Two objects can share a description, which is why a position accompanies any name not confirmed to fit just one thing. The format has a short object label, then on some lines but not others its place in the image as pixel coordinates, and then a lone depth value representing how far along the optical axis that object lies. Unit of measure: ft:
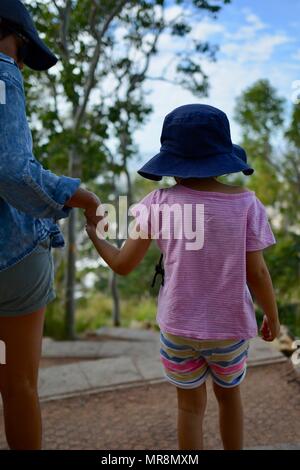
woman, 4.70
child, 5.60
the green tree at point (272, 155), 39.66
